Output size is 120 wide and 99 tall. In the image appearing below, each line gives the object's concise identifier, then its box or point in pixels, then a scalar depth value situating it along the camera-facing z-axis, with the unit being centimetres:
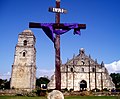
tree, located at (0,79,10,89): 6412
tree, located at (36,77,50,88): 9564
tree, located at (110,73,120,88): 9369
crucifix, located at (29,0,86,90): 1047
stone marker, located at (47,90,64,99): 937
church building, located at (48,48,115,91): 4656
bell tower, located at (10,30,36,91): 4131
